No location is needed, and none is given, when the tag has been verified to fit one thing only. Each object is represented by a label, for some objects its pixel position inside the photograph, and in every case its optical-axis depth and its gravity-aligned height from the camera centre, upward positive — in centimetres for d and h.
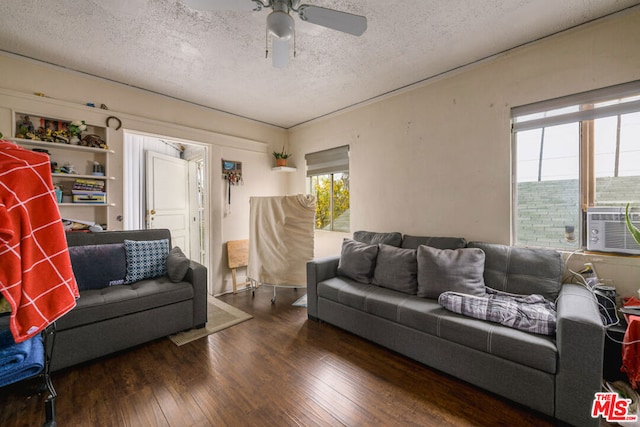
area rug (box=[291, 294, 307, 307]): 323 -117
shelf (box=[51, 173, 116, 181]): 246 +33
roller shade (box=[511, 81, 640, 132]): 192 +83
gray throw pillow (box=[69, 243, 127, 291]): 225 -49
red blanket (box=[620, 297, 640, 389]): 148 -82
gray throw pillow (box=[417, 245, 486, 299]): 209 -52
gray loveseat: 192 -85
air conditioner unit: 191 -16
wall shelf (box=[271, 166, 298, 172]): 429 +67
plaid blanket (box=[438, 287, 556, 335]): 160 -68
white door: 392 +22
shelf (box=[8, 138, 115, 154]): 231 +61
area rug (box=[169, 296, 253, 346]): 243 -118
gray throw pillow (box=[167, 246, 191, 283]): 251 -56
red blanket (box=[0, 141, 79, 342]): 91 -14
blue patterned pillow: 252 -49
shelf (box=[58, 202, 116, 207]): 249 +6
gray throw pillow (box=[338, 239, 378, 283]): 266 -54
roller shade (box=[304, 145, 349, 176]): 378 +73
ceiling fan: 149 +114
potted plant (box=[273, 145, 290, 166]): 430 +85
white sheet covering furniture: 322 -40
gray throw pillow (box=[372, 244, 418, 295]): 236 -57
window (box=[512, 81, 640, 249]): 198 +40
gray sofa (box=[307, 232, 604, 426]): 139 -82
